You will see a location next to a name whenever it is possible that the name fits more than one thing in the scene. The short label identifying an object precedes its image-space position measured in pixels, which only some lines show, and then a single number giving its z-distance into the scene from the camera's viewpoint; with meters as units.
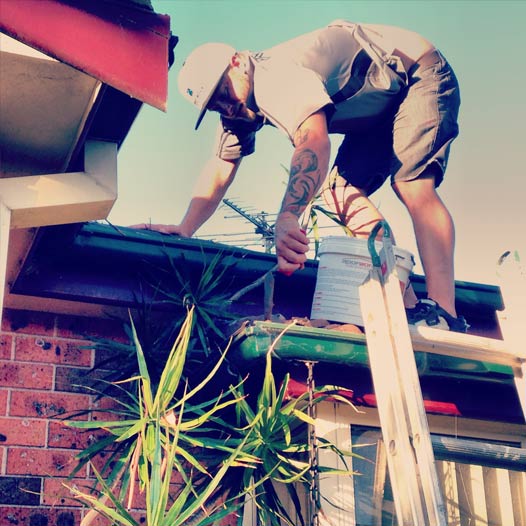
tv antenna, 7.75
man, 3.63
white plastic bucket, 3.57
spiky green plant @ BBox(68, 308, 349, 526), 2.75
